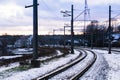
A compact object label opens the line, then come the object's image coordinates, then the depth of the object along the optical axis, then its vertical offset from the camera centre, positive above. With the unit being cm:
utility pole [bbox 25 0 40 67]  2677 +7
